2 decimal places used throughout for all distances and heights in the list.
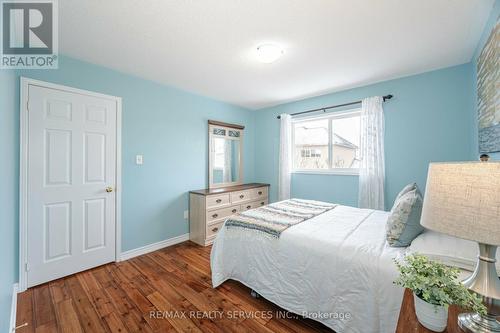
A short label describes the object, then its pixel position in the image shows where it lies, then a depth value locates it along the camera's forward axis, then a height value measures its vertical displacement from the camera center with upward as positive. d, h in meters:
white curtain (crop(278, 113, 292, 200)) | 3.87 +0.17
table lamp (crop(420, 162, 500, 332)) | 0.66 -0.16
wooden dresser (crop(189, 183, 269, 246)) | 3.10 -0.70
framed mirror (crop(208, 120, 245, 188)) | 3.69 +0.22
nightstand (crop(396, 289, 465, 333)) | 0.78 -0.62
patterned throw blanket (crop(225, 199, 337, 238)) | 1.87 -0.53
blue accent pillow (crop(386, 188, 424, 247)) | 1.42 -0.41
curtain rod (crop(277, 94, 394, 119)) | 2.84 +0.98
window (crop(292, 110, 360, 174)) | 3.29 +0.40
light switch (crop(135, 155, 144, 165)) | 2.79 +0.07
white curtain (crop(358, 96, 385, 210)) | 2.87 +0.16
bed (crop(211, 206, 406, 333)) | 1.27 -0.78
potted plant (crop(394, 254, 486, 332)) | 0.72 -0.46
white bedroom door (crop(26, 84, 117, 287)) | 2.06 -0.20
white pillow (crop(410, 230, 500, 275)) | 1.10 -0.49
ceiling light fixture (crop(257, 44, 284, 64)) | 2.03 +1.16
